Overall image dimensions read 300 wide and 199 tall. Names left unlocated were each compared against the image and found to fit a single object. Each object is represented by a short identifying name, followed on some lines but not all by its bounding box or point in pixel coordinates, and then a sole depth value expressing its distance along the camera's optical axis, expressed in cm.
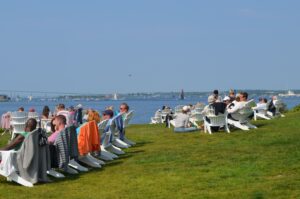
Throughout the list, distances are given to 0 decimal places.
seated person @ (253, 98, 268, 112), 2308
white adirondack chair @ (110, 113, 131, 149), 1493
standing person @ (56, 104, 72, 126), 1835
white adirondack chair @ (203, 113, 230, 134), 1700
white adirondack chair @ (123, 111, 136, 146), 1580
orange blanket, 1209
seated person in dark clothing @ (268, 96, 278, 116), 2439
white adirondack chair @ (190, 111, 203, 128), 2100
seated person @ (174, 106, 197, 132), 1872
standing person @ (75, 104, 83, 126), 2210
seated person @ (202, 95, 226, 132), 1694
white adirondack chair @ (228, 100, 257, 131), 1727
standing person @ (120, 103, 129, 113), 1758
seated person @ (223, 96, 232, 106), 1852
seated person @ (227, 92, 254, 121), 1712
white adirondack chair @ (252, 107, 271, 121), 2303
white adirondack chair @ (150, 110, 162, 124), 3203
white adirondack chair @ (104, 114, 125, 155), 1398
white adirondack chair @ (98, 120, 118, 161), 1298
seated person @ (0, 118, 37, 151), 1032
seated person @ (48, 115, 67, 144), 1112
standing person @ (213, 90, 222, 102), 1839
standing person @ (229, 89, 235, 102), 1919
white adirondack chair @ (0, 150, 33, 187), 992
